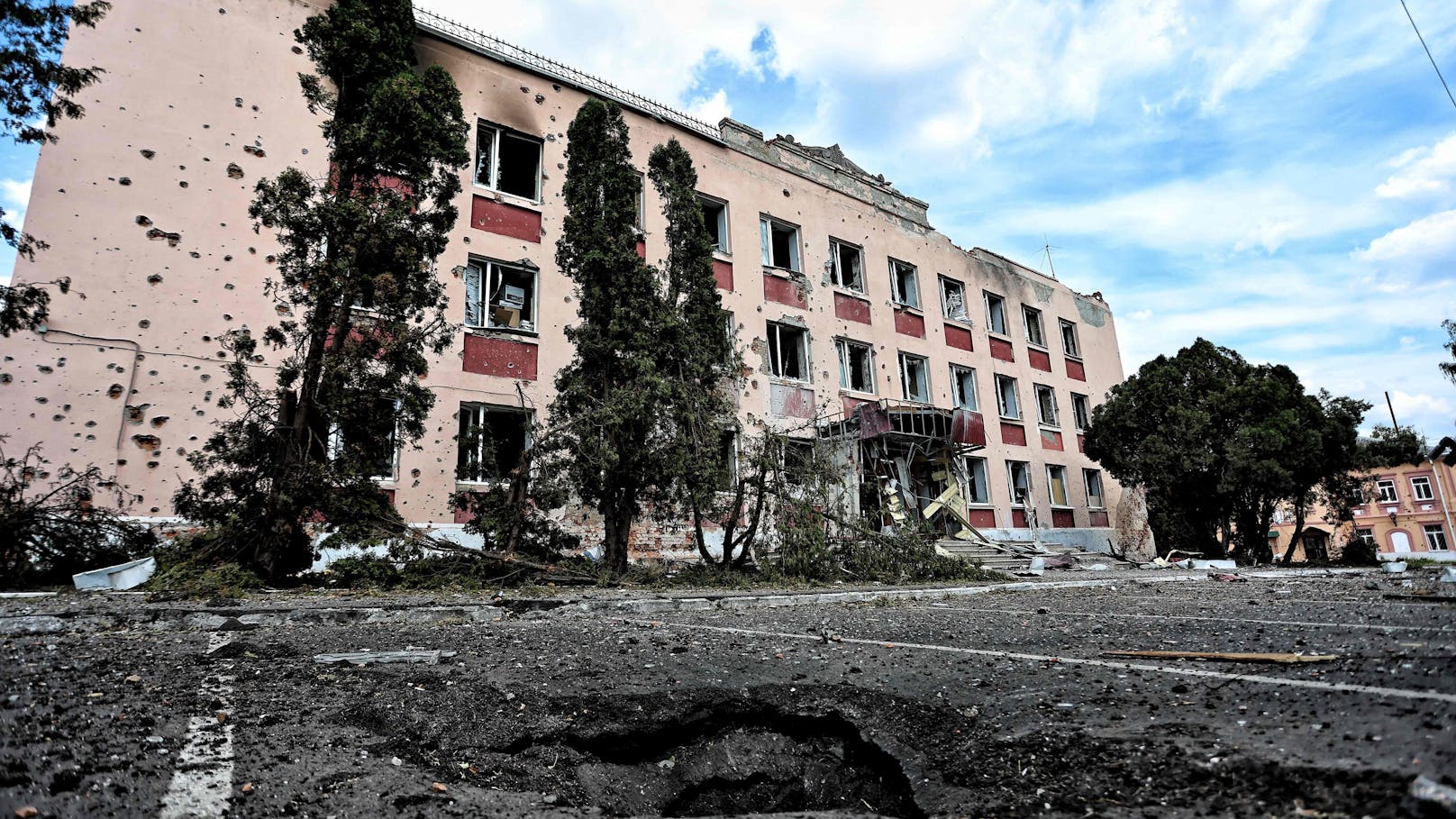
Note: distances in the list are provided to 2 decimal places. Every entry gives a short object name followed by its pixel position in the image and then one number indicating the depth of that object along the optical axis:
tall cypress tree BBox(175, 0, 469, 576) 8.20
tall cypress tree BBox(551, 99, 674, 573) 9.80
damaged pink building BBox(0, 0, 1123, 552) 9.71
